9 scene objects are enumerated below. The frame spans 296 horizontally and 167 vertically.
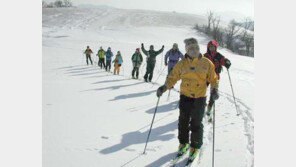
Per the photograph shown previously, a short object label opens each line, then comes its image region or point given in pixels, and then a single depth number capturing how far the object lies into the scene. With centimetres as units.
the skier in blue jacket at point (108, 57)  1557
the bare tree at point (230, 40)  5826
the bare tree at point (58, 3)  10529
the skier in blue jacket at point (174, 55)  913
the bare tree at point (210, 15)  7088
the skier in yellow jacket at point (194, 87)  374
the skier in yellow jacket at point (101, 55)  1658
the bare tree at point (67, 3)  11094
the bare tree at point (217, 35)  6021
